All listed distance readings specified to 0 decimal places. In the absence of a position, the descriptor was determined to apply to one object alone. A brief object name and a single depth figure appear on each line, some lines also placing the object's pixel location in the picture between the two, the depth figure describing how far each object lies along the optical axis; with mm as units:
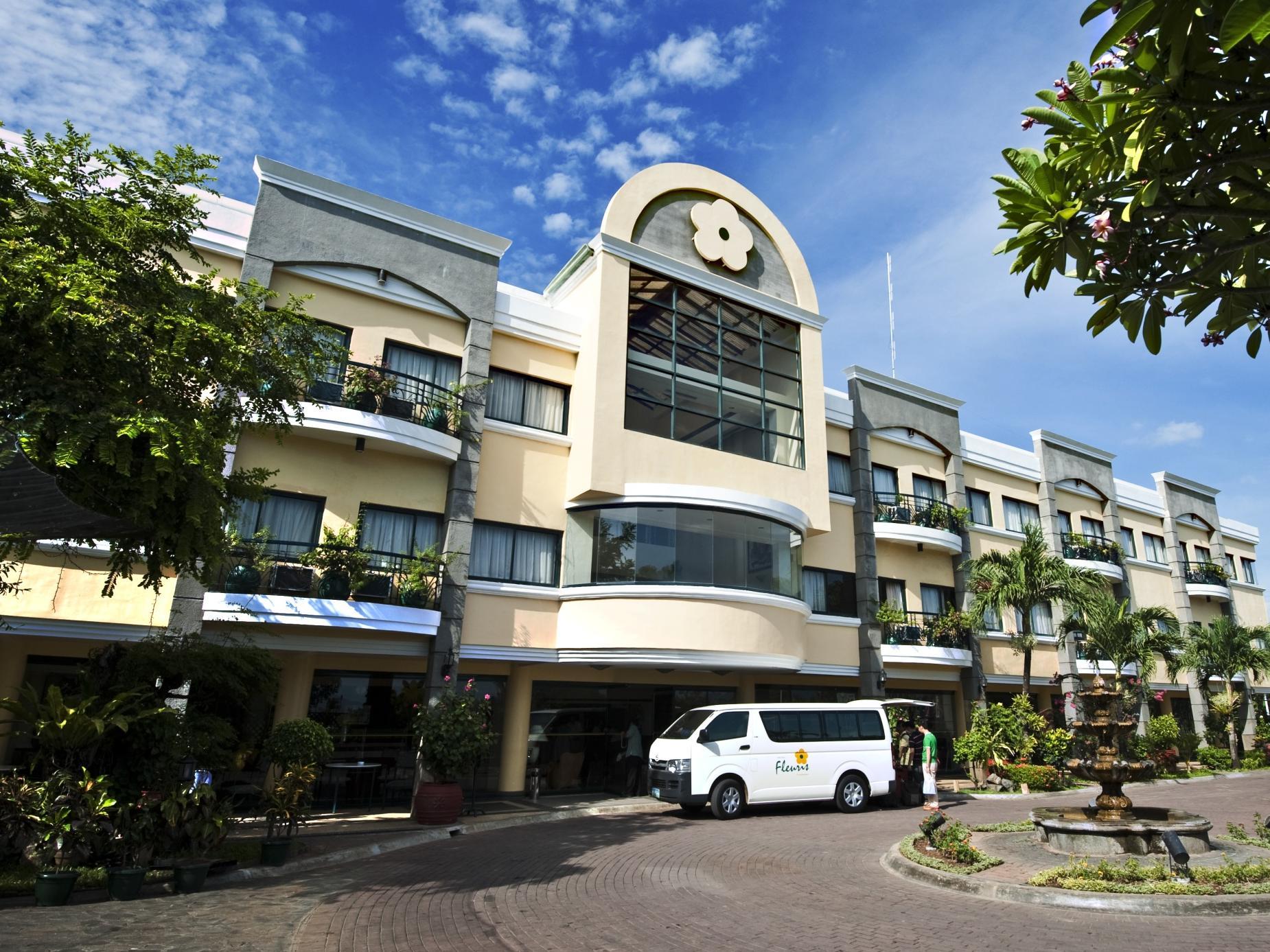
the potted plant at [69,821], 9016
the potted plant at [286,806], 10625
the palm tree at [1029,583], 23406
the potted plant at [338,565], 15109
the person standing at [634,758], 18938
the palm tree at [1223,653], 29938
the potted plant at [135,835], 9406
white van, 15734
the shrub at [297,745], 12641
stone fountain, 10531
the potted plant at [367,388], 16188
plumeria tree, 4012
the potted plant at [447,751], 15031
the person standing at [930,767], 17344
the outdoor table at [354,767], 15805
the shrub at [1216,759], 28594
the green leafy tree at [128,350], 8188
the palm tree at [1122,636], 26375
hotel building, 15992
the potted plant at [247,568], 14430
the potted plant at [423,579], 15925
